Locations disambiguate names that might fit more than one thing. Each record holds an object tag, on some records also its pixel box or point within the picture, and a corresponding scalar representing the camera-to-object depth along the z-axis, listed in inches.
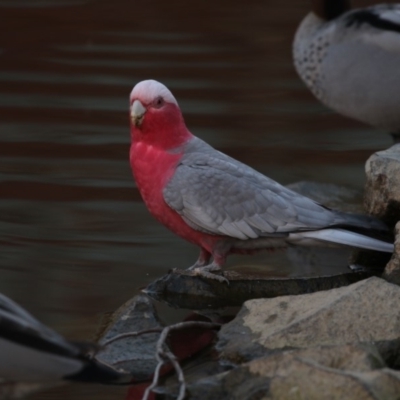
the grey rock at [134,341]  382.3
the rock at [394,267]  424.8
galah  429.4
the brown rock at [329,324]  367.6
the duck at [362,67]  666.8
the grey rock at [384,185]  453.1
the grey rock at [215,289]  437.7
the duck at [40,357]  298.8
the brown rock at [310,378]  308.0
